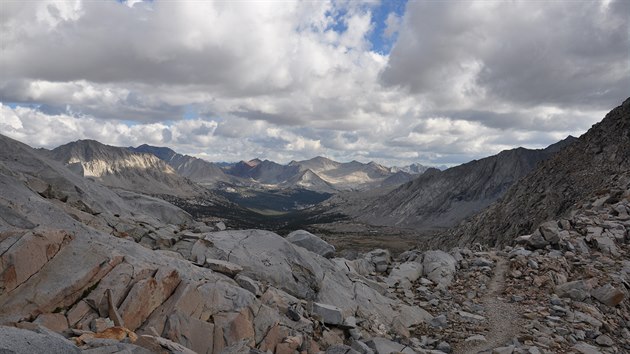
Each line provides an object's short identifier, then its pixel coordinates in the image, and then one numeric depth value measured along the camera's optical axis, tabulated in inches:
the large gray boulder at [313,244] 1234.0
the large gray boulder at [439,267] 1149.7
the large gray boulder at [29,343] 342.0
